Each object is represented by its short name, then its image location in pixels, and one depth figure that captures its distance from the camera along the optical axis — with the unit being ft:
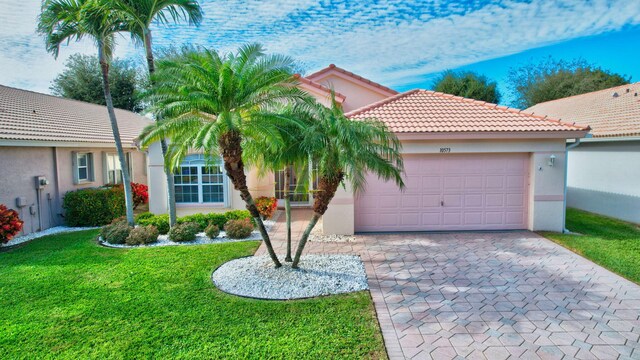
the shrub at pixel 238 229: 37.83
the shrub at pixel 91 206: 45.75
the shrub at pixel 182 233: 36.94
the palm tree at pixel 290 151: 25.02
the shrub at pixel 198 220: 40.10
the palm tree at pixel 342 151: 22.85
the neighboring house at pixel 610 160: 42.80
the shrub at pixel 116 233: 36.47
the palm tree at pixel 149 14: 32.35
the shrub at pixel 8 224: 34.65
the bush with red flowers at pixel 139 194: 56.59
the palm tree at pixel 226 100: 23.06
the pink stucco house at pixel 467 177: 37.93
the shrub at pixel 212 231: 37.52
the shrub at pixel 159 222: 39.96
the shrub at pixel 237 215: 41.65
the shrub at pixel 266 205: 46.93
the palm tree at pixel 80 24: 32.50
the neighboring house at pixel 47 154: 40.01
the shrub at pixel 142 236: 36.14
